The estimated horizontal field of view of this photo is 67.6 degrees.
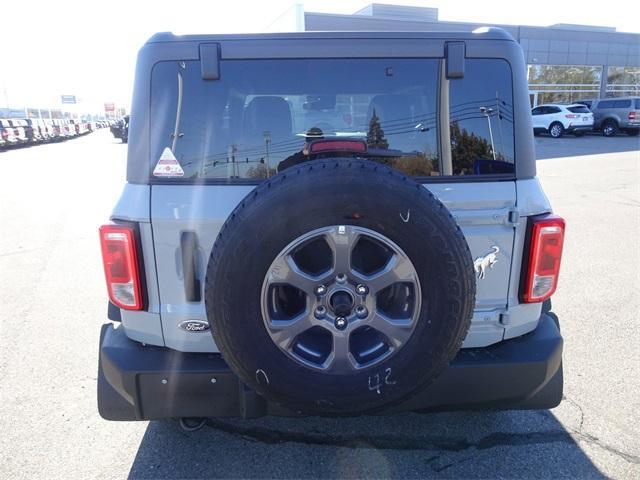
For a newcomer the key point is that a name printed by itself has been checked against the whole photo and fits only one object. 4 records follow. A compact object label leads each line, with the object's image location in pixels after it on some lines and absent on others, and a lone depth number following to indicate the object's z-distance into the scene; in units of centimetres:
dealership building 3416
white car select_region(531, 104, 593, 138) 2716
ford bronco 203
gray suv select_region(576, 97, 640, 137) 2697
